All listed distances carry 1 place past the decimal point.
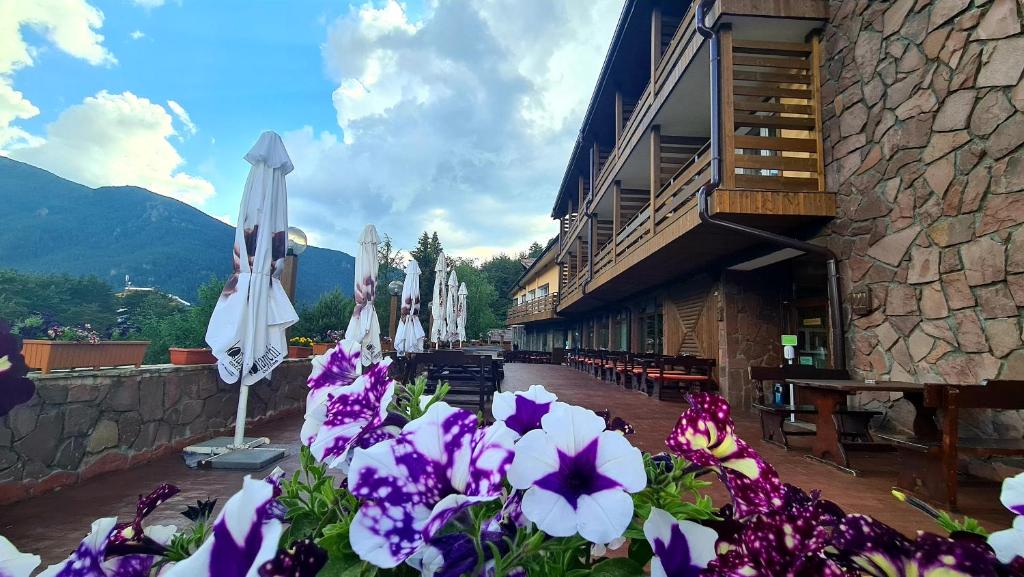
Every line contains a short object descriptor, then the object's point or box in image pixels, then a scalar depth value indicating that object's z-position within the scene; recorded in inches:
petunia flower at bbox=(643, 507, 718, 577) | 17.0
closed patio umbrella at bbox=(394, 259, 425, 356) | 398.0
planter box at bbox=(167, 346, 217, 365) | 191.8
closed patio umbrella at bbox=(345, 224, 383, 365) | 280.4
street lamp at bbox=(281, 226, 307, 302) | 253.6
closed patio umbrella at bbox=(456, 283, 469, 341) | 679.1
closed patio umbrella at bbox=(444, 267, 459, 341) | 597.2
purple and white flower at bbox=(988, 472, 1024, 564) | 15.7
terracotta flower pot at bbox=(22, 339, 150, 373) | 139.3
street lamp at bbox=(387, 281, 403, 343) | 469.5
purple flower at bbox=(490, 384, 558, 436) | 22.1
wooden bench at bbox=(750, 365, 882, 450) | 202.8
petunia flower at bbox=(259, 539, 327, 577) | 12.8
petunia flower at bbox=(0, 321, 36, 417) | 27.7
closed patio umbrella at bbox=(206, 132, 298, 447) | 177.2
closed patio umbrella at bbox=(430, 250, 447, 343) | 524.7
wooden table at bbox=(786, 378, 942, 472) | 160.2
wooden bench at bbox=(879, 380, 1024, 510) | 131.7
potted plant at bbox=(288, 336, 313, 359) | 288.2
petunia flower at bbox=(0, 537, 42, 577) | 15.0
